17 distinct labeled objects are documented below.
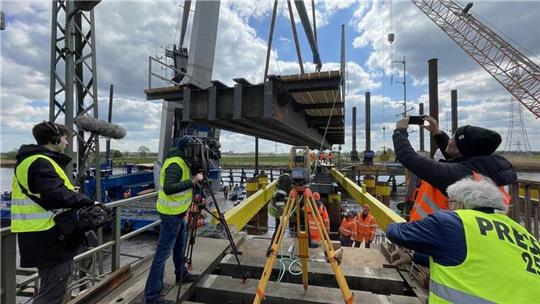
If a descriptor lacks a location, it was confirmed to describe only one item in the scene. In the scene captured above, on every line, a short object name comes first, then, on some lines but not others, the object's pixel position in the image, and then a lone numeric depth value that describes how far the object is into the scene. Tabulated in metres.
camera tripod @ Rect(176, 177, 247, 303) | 3.38
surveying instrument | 2.80
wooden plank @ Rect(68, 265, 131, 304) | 3.08
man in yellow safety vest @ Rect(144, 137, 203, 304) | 2.99
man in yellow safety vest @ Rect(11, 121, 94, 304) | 2.30
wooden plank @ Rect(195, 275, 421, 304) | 3.24
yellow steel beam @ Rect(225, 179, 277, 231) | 6.65
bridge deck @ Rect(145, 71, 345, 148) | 6.81
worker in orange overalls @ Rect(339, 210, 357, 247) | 9.25
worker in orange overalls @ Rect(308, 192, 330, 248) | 5.24
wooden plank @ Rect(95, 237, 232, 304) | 3.22
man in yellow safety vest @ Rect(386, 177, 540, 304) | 1.39
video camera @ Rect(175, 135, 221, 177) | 3.17
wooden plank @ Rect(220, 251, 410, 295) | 3.70
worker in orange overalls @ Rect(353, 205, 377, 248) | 8.98
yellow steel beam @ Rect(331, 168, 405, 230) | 7.25
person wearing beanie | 2.22
